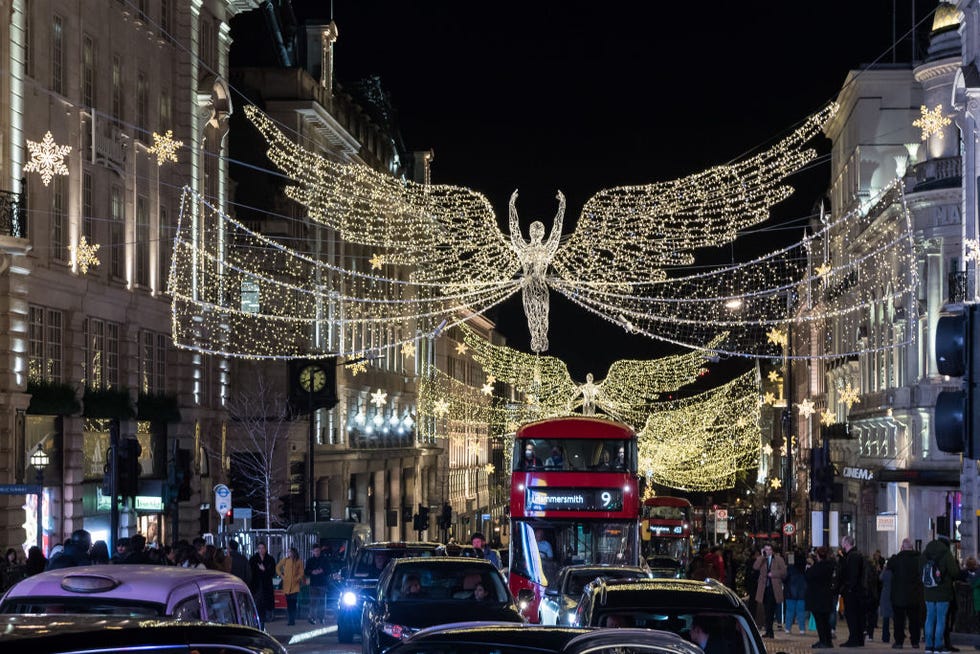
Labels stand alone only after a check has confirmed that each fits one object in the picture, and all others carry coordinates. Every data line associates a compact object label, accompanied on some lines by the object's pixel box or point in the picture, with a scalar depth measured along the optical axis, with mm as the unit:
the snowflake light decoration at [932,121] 47781
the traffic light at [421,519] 67125
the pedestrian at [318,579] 32906
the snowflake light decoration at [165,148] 35375
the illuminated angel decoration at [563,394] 70500
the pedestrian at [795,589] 29000
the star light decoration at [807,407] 73562
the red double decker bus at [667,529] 65188
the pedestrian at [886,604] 26375
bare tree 55406
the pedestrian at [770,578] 29359
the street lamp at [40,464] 33000
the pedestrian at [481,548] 34000
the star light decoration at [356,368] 64625
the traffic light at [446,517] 68875
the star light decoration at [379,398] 68062
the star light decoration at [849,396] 62509
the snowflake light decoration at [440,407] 82625
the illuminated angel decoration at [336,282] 32812
